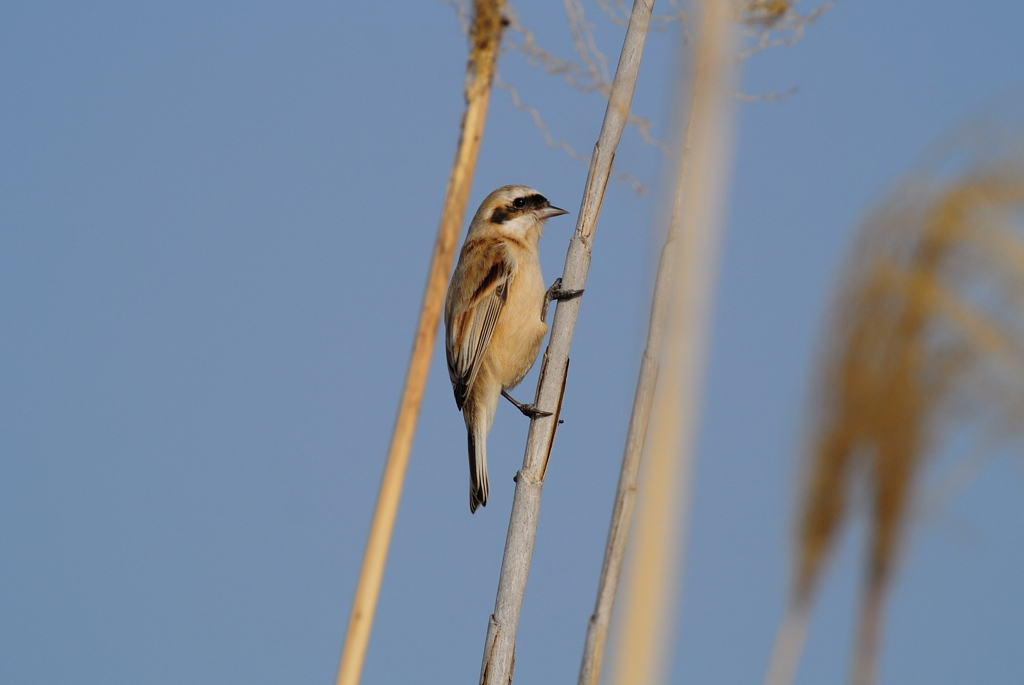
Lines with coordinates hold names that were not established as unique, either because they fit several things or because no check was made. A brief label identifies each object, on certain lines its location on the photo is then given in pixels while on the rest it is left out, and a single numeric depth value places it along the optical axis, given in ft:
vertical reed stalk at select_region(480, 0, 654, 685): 16.53
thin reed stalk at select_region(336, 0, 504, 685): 10.81
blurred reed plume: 6.17
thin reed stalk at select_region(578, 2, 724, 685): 11.83
